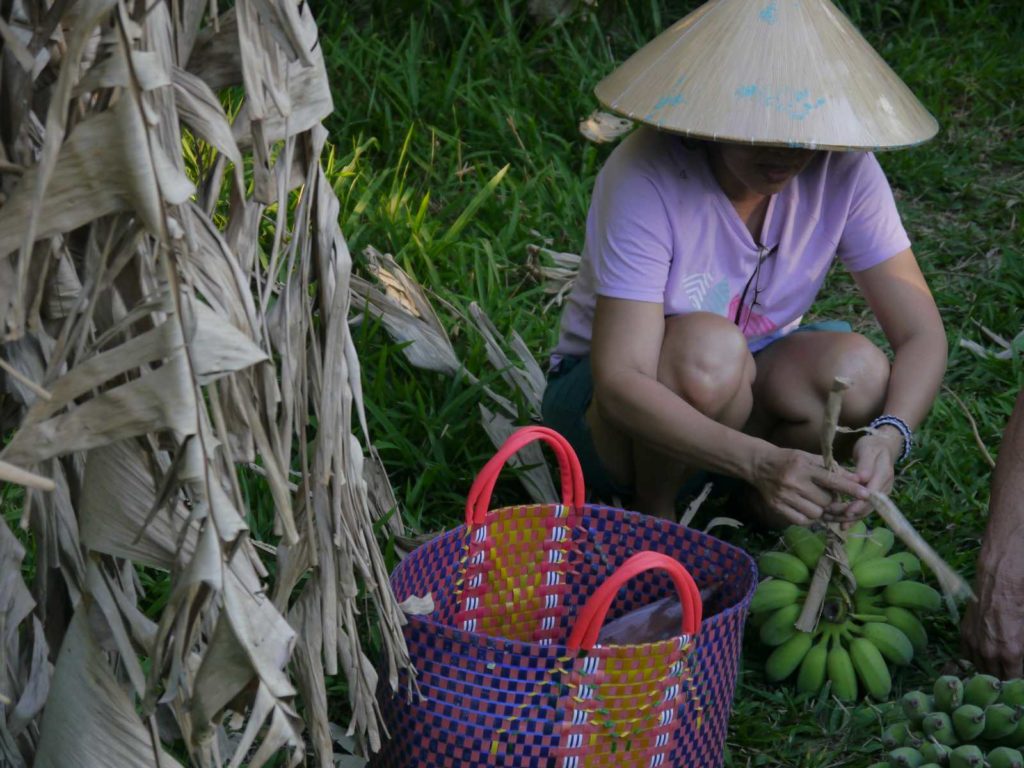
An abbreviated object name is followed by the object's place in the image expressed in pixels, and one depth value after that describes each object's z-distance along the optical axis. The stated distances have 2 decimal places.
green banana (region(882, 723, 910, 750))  4.00
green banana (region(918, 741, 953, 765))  3.93
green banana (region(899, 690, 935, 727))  4.00
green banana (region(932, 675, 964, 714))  3.98
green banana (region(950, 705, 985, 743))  3.95
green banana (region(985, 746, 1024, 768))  3.89
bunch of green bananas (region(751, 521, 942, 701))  4.13
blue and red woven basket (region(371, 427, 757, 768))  3.80
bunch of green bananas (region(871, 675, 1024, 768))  3.95
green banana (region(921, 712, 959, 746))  3.96
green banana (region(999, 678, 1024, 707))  3.98
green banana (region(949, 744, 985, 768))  3.89
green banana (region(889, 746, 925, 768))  3.94
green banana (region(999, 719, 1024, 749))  3.97
